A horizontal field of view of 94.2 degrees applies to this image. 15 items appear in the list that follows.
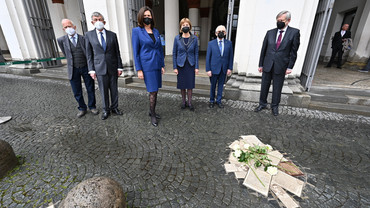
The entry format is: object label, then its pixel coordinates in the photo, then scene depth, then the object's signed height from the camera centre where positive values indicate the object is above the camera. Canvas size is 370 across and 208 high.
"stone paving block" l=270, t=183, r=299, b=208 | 1.78 -1.60
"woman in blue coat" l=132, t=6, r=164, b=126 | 2.91 -0.21
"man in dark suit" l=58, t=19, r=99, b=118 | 3.35 -0.36
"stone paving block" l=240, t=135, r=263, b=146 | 2.82 -1.60
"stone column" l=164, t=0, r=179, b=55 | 9.30 +0.95
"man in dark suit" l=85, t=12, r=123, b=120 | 3.18 -0.34
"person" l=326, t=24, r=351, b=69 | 6.99 -0.08
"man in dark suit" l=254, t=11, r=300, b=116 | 3.29 -0.30
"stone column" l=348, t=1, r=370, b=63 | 7.01 -0.04
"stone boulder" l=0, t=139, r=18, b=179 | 2.12 -1.42
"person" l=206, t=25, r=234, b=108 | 3.79 -0.38
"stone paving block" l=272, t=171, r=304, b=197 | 1.94 -1.59
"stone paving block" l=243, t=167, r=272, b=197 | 1.95 -1.59
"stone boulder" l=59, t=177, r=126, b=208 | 1.33 -1.18
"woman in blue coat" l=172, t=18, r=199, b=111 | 3.55 -0.36
